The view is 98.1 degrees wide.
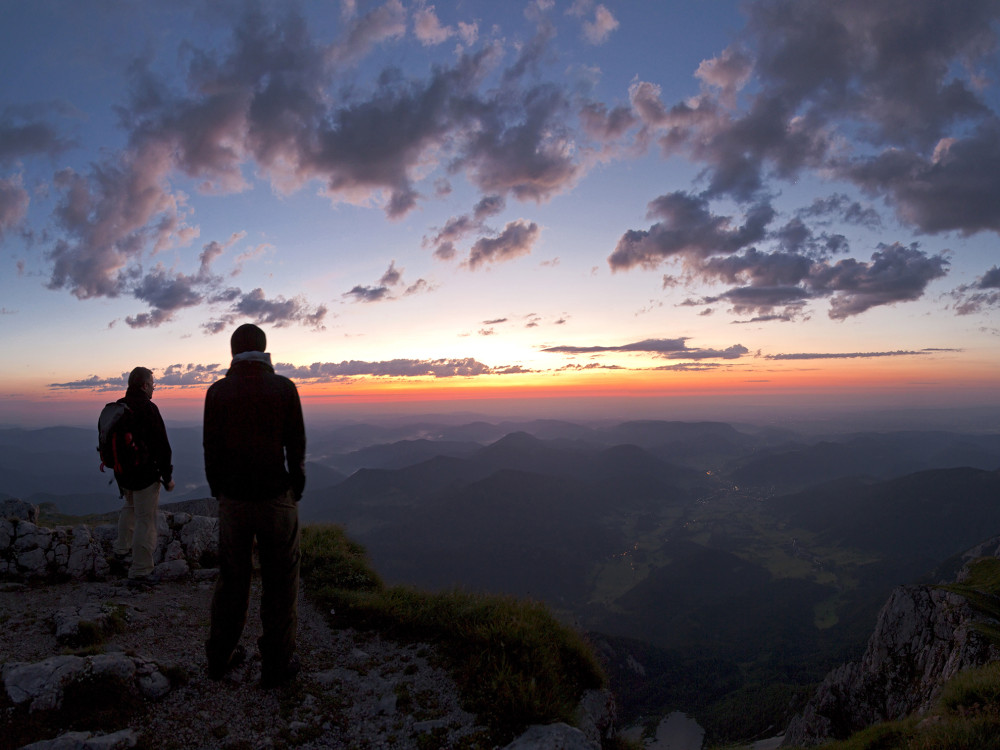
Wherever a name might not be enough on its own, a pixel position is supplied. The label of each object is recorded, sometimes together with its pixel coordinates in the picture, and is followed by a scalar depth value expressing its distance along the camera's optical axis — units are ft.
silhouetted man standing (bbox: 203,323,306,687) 16.65
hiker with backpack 25.67
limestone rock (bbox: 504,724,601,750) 14.65
